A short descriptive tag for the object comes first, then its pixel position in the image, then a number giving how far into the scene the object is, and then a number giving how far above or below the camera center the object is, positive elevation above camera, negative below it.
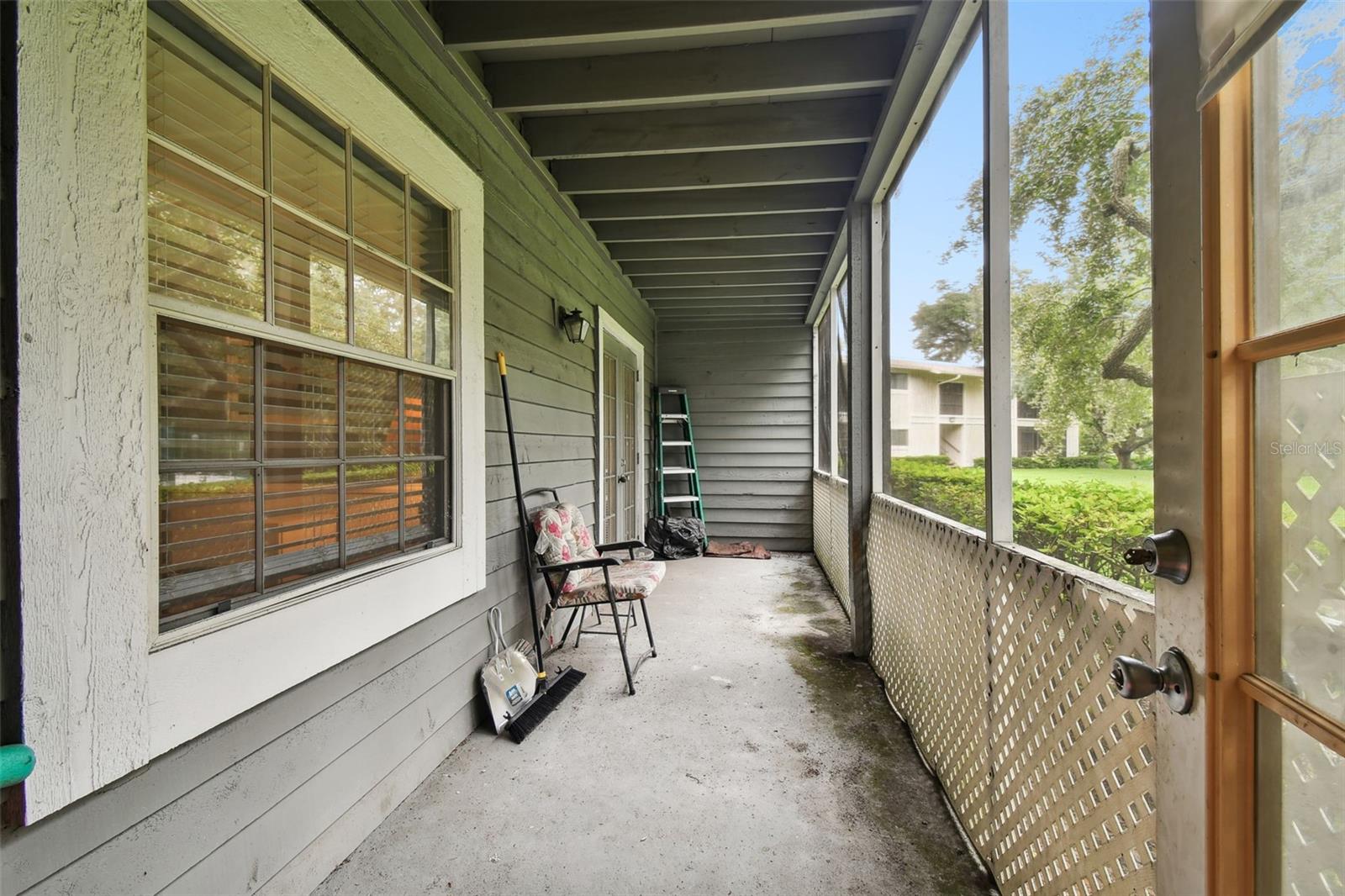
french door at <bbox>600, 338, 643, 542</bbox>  4.62 +0.02
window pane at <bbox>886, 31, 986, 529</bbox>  2.20 +0.70
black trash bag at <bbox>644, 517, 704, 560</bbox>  5.96 -1.02
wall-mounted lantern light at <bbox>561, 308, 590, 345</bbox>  3.39 +0.75
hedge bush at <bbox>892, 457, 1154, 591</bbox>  1.26 -0.21
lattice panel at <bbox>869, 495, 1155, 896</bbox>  1.01 -0.67
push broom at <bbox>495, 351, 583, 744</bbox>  2.31 -1.15
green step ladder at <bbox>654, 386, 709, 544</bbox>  6.34 -0.13
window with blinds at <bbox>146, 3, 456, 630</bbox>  1.15 +0.29
